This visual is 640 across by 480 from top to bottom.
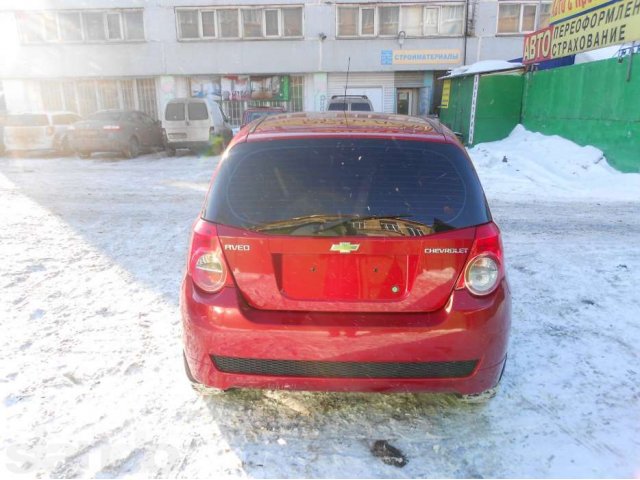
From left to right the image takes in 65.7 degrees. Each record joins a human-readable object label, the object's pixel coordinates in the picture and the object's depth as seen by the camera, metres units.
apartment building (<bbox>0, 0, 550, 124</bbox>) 25.38
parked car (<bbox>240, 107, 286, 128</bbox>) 15.73
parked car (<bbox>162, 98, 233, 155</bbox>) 16.50
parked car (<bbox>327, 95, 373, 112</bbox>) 16.70
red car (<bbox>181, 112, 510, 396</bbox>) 2.57
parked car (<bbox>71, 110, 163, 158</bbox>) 15.32
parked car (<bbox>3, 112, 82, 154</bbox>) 16.25
